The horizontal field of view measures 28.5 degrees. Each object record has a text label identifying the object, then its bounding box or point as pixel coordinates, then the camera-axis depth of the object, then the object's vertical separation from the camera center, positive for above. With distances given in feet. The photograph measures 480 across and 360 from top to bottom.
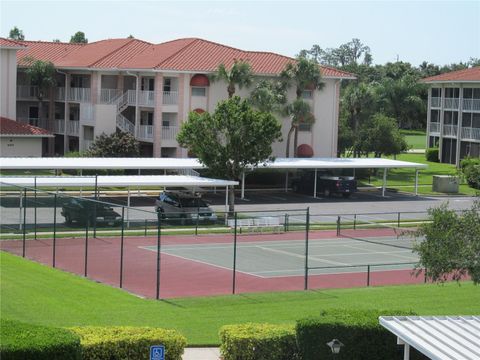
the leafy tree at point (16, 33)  438.40 +33.69
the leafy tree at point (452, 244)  67.21 -8.86
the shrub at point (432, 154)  299.99 -10.16
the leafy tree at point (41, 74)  254.88 +8.79
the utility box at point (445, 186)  233.96 -15.56
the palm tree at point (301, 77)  237.16 +9.93
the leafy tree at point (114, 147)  221.46 -8.72
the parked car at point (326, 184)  215.31 -15.28
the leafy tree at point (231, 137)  172.96 -4.20
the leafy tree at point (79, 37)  438.40 +32.83
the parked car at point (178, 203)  169.37 -16.44
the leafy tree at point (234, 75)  228.84 +9.53
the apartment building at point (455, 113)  282.77 +3.06
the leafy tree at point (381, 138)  258.98 -4.86
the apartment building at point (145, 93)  231.71 +4.79
